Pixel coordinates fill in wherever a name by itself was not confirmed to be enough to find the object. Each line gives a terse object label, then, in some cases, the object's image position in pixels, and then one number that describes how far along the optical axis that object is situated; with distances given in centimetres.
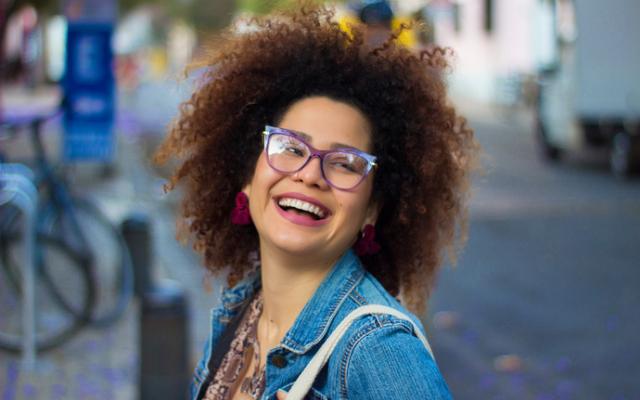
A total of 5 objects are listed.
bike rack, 615
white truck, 1673
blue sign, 811
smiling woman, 202
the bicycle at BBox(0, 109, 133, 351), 660
